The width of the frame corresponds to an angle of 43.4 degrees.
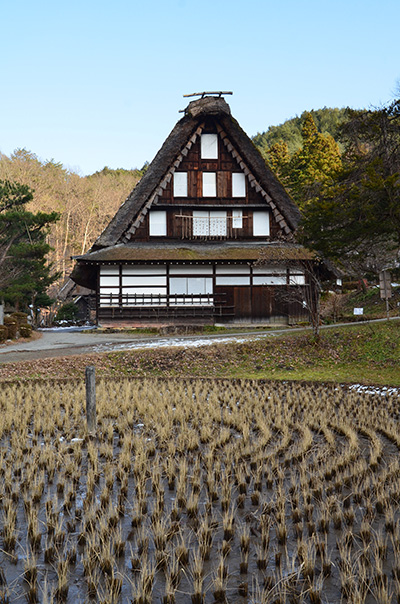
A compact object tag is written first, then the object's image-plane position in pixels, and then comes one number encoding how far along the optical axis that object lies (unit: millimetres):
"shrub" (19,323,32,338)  18734
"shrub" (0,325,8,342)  17453
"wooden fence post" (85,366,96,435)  6344
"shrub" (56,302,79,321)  32500
